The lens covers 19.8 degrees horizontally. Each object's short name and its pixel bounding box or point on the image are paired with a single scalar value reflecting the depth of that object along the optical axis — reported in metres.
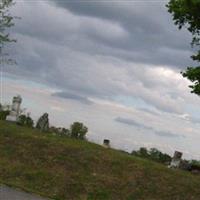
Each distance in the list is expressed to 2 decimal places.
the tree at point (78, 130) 37.50
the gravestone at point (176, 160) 26.84
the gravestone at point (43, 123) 31.10
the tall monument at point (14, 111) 30.72
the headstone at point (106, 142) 28.46
